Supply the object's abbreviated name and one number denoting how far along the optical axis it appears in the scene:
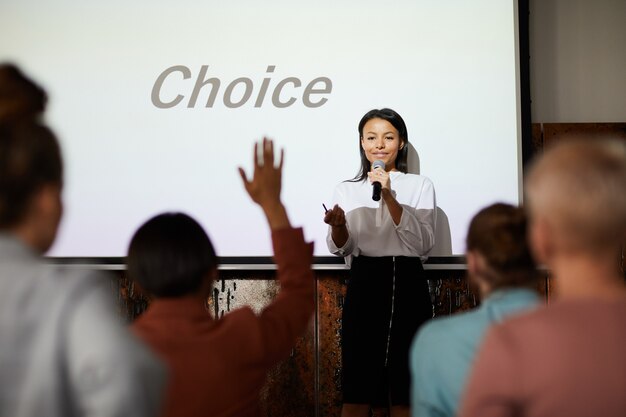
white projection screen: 3.54
